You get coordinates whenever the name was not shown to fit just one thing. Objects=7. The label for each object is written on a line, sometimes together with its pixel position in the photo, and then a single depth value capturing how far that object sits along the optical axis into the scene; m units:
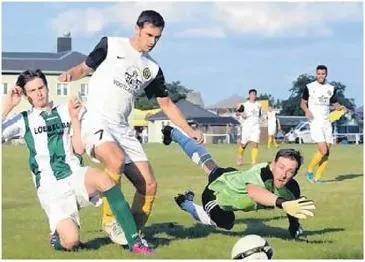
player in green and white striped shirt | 6.44
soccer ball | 5.31
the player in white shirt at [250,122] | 17.48
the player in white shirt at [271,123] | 26.32
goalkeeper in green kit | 6.26
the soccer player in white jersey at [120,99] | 6.48
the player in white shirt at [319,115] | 12.77
